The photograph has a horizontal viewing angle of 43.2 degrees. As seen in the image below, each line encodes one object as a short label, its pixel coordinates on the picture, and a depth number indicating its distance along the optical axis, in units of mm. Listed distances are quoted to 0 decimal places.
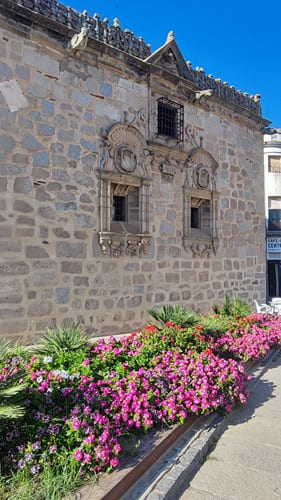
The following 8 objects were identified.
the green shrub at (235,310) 7176
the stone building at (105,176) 5676
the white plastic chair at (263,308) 9734
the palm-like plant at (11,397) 2084
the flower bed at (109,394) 2289
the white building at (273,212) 18094
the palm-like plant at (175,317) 5480
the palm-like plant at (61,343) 3889
